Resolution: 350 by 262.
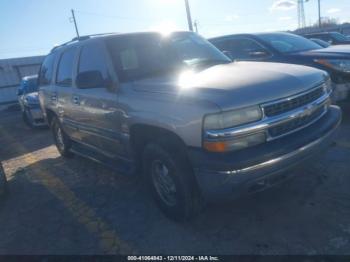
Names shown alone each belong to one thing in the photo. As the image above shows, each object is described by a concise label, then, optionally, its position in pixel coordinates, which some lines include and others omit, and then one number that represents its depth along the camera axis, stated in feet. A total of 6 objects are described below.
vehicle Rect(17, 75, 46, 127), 31.83
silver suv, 8.69
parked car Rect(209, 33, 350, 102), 18.17
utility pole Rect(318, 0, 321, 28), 169.25
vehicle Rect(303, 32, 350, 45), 43.95
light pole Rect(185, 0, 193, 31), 62.18
